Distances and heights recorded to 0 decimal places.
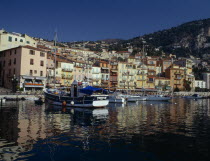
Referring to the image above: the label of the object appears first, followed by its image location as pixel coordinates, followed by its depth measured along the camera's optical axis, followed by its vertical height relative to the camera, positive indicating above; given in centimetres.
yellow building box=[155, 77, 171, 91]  11302 +224
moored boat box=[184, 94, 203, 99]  10399 -425
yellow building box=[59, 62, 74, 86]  7975 +563
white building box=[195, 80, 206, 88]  14046 +361
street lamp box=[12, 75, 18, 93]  6059 +101
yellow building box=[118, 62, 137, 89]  10250 +633
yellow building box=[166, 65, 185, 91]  11888 +692
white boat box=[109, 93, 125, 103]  5719 -311
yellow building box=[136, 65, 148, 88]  10727 +562
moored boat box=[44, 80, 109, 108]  3925 -202
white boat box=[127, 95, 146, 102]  6581 -338
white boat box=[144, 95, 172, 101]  7329 -347
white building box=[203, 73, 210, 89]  14838 +673
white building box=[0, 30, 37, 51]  7450 +1705
